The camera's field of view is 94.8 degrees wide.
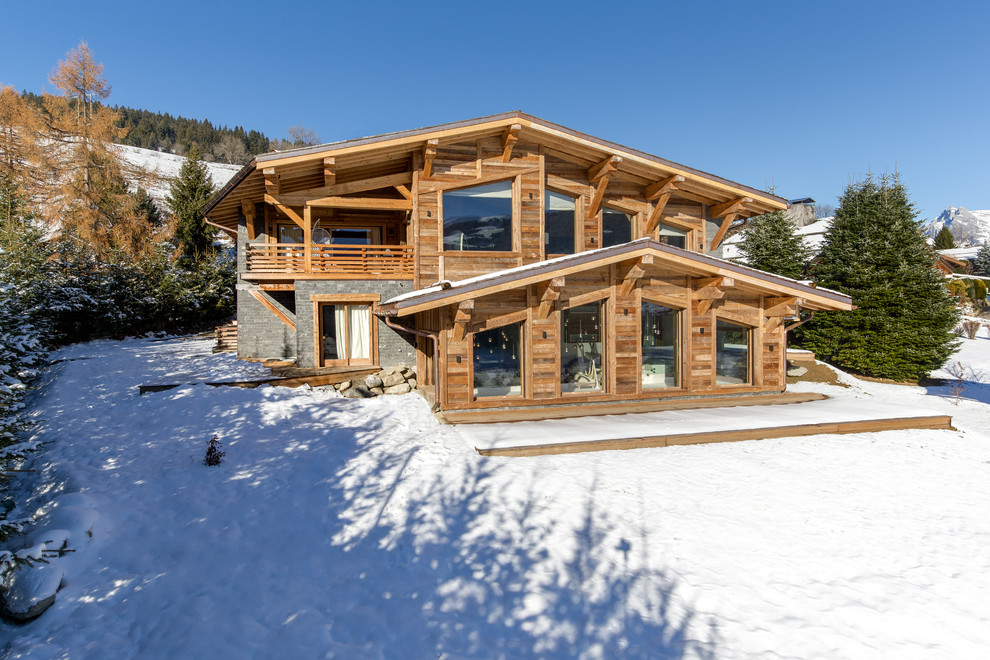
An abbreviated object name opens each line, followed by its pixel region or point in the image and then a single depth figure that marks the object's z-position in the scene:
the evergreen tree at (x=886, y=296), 15.97
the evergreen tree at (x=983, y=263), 34.88
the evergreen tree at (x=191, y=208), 27.16
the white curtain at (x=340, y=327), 13.91
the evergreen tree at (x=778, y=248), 19.25
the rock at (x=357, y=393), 11.89
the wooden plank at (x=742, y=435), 7.69
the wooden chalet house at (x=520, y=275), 10.40
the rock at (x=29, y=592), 4.15
